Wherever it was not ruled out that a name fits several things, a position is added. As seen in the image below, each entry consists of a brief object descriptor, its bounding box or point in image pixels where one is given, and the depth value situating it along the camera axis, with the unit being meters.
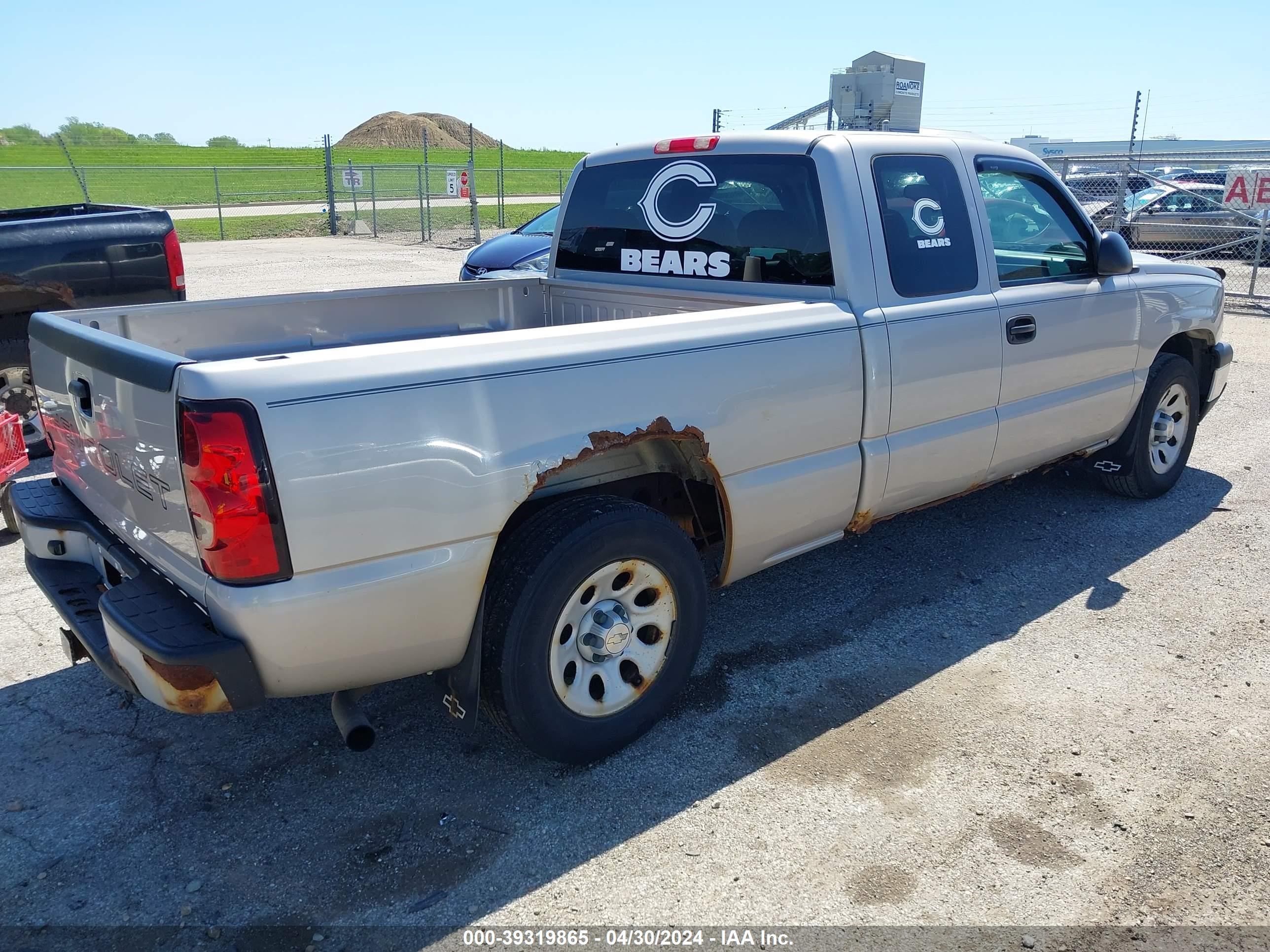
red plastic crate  5.05
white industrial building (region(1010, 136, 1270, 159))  35.78
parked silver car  17.67
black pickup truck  6.26
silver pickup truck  2.59
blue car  12.17
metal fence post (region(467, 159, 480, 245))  21.72
